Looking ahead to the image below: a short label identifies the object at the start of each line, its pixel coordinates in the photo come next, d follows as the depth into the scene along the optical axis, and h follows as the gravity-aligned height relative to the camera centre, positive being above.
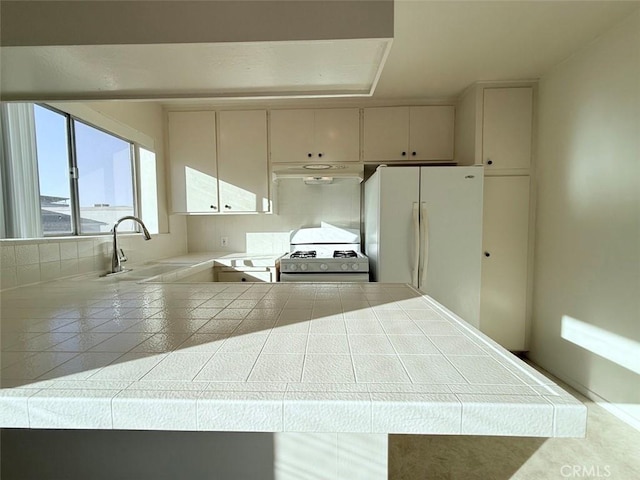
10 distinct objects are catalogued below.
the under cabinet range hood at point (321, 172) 2.55 +0.47
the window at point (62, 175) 1.41 +0.32
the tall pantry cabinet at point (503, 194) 2.48 +0.24
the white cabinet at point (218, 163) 2.77 +0.60
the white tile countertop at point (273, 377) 0.47 -0.28
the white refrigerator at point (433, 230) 2.28 -0.05
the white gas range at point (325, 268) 2.38 -0.35
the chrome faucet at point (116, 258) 1.79 -0.19
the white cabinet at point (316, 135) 2.74 +0.84
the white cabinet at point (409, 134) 2.74 +0.84
